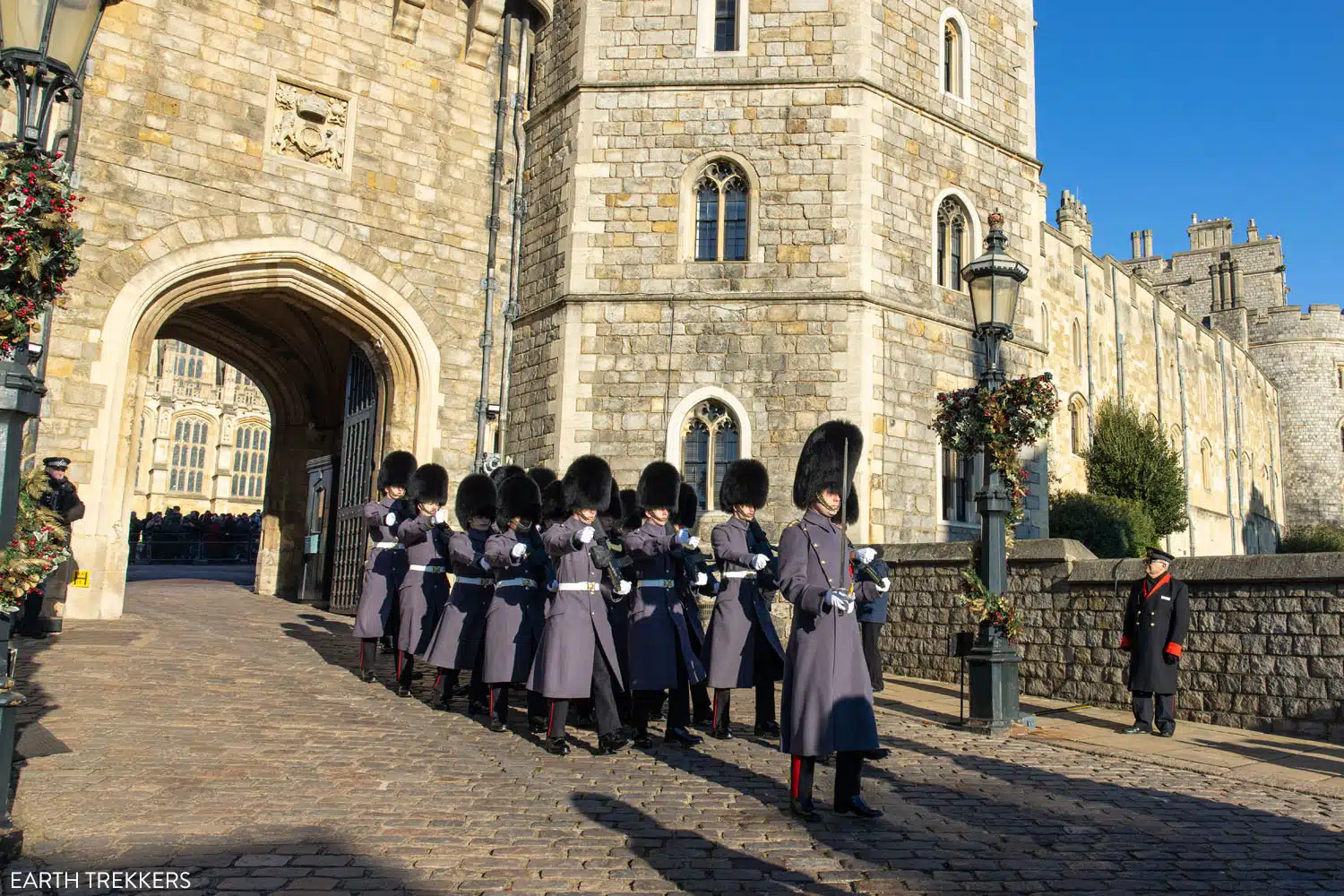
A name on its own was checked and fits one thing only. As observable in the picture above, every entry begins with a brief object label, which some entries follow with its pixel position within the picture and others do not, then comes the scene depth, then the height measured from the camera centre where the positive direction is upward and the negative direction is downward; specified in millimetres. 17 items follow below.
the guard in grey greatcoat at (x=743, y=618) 8312 -352
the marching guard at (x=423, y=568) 10055 -54
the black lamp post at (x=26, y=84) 4914 +2310
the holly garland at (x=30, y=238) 4922 +1417
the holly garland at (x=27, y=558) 5129 -44
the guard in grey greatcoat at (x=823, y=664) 5840 -481
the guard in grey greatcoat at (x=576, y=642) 7688 -524
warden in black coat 9211 -439
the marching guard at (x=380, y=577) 10508 -158
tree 28375 +3029
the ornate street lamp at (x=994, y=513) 8945 +573
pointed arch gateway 13297 +3296
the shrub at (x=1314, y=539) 42906 +2128
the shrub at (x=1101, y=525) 21750 +1185
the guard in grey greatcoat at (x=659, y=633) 8102 -474
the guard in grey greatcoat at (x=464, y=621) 9320 -489
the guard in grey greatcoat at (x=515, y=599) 8492 -262
